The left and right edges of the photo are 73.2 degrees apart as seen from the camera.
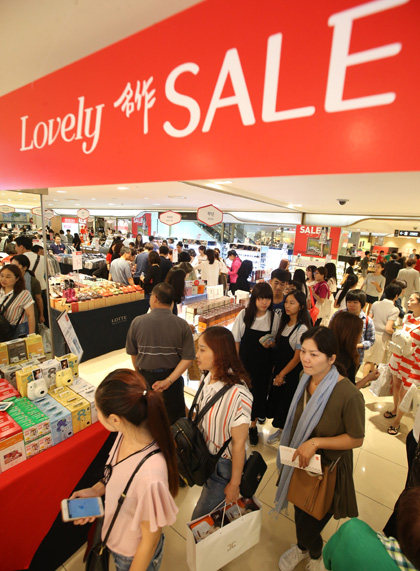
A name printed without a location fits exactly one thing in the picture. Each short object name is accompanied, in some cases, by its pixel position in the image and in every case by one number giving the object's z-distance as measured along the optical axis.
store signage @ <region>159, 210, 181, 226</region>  8.85
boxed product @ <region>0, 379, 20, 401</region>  1.89
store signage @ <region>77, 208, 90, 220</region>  11.92
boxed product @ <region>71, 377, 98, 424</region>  1.94
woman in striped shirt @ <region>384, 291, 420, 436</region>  2.92
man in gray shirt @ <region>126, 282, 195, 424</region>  2.38
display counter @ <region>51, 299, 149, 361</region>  4.52
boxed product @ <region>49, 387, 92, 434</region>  1.85
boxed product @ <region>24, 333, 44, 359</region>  2.34
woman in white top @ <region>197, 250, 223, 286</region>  6.83
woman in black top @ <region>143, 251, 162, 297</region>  6.02
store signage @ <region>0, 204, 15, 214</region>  10.01
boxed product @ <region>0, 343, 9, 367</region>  2.20
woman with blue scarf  1.64
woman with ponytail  1.18
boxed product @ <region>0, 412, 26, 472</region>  1.53
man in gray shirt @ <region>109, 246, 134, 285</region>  6.12
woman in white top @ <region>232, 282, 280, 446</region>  2.68
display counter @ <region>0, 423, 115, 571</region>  1.53
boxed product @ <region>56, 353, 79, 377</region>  2.18
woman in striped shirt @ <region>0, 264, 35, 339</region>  3.02
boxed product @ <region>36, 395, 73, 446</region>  1.74
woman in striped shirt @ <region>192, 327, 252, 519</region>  1.64
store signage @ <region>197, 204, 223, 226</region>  6.30
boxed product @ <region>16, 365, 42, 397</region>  1.94
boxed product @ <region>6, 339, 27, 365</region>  2.24
